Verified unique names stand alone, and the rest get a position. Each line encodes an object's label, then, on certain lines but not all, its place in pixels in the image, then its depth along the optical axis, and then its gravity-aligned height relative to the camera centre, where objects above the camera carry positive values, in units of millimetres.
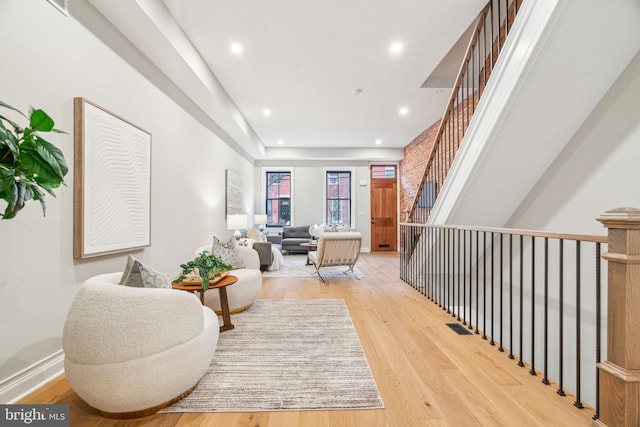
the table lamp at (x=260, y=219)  7184 -148
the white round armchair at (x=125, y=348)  1386 -676
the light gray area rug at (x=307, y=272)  5020 -1090
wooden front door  8688 +207
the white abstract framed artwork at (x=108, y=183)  2045 +242
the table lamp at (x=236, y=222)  5285 -171
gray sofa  7672 -681
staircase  2775 +1797
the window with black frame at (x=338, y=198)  8703 +476
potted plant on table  2354 -481
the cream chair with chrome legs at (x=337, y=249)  4512 -582
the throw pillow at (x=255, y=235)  5801 -444
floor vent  2566 -1062
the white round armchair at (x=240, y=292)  2936 -830
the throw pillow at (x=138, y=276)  1617 -366
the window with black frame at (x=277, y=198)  8648 +464
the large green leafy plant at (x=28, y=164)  998 +177
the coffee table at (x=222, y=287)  2344 -613
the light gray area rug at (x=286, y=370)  1598 -1057
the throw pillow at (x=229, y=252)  3225 -447
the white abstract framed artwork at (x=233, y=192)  5668 +457
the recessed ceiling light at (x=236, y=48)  3293 +1938
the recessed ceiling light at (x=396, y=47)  3248 +1935
